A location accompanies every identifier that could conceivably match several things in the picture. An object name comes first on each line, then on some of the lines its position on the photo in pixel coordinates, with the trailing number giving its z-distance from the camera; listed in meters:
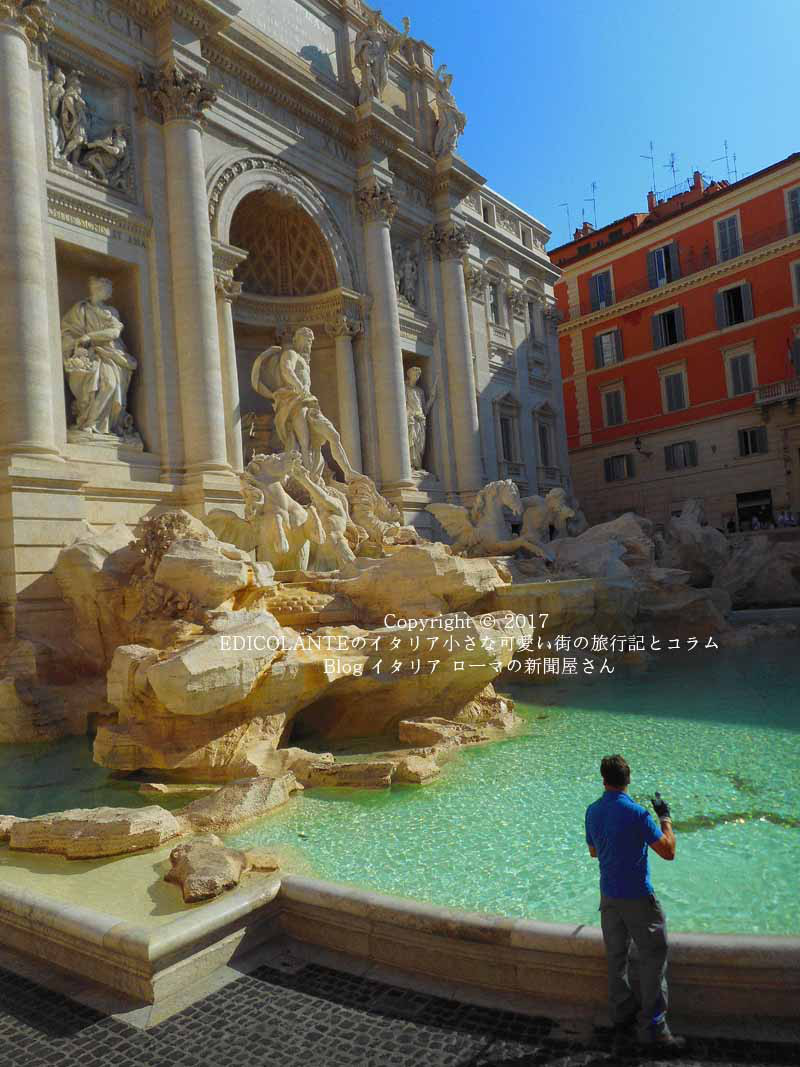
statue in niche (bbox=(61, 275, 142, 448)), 11.80
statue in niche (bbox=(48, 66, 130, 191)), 11.79
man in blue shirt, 2.63
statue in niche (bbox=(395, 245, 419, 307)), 19.06
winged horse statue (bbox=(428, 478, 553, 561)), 13.80
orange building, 24.30
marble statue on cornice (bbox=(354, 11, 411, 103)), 17.11
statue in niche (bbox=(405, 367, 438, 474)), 18.75
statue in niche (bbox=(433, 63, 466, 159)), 19.75
